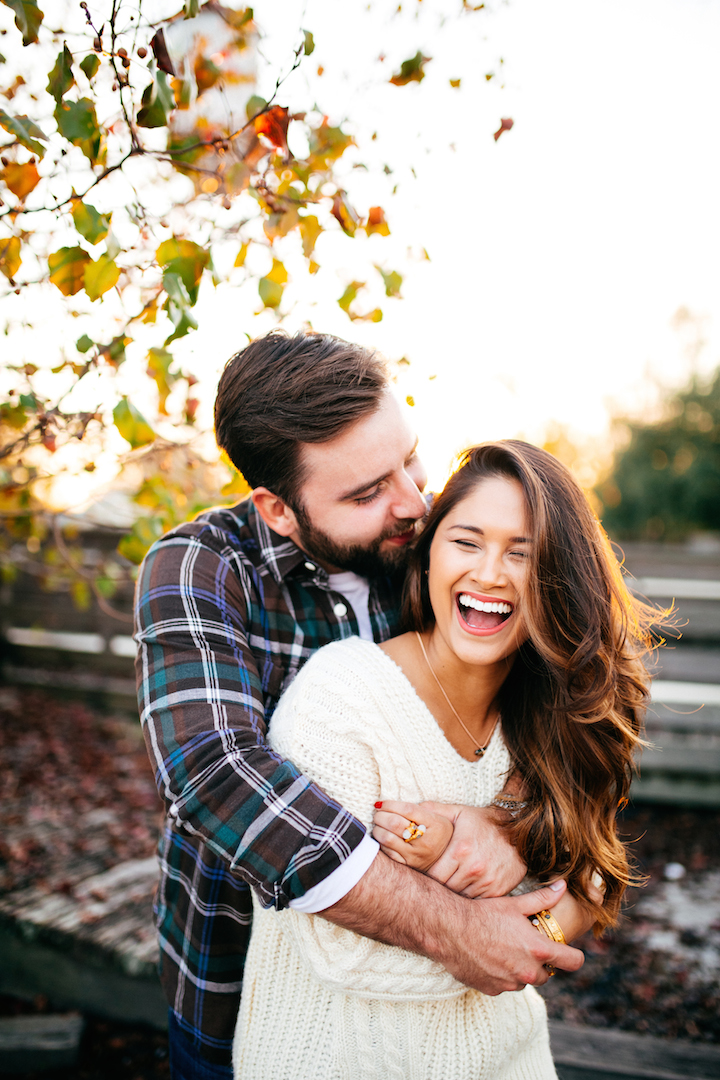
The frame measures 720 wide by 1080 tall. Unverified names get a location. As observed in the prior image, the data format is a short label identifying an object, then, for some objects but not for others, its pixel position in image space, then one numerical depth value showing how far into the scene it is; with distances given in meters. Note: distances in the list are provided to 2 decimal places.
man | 1.49
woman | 1.59
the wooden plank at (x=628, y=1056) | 2.38
